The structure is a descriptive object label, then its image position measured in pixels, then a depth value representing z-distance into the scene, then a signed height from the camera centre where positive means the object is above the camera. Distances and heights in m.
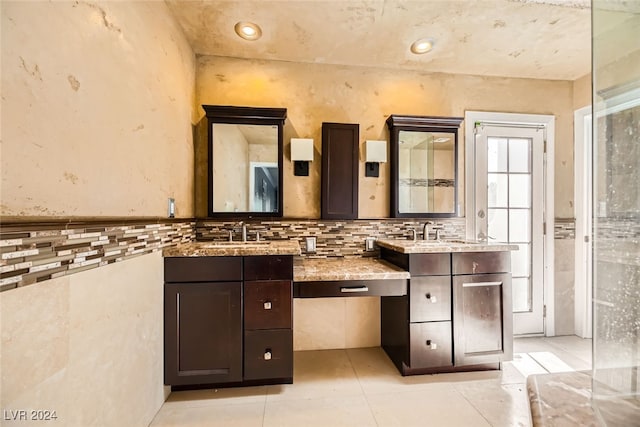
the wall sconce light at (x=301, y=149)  2.20 +0.54
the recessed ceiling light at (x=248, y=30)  1.87 +1.34
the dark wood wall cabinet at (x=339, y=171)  2.28 +0.37
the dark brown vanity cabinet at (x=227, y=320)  1.64 -0.67
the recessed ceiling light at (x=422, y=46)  2.04 +1.33
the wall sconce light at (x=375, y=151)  2.31 +0.54
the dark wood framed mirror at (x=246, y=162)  2.16 +0.42
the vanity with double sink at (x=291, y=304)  1.65 -0.61
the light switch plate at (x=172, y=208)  1.71 +0.04
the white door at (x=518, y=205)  2.52 +0.08
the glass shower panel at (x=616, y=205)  0.64 +0.02
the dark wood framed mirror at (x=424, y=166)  2.36 +0.43
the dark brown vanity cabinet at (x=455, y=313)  1.86 -0.72
